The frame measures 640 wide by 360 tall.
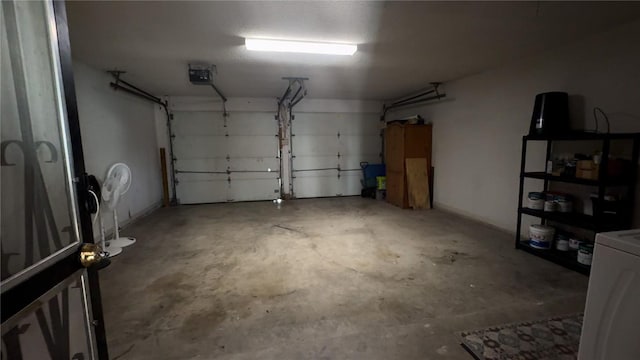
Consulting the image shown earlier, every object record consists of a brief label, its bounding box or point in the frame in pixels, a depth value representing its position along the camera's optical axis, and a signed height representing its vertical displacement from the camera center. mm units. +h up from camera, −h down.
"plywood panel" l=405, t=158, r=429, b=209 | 5625 -812
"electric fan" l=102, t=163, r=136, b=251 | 3516 -484
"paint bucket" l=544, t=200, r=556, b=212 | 3152 -724
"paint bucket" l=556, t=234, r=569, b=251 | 3074 -1112
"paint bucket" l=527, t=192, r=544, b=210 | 3266 -691
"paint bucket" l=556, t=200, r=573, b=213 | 3070 -711
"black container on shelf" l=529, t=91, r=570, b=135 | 3016 +289
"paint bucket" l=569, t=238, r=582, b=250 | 3002 -1101
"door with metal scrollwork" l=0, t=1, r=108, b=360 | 750 -147
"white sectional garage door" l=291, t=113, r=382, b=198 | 6902 -146
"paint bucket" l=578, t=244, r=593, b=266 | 2738 -1116
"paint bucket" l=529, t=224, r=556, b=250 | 3176 -1072
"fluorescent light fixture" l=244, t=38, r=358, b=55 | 2926 +1059
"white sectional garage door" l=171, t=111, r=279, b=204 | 6410 -227
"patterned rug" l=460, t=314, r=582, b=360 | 1732 -1297
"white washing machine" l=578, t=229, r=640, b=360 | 979 -588
